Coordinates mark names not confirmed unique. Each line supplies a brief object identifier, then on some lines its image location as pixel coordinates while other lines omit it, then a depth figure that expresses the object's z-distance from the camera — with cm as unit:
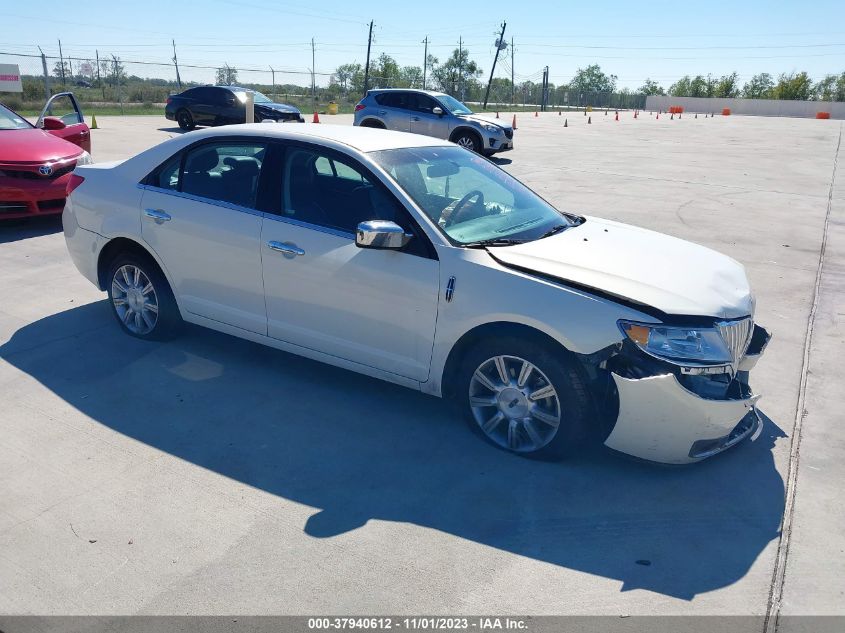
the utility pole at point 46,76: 2805
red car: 817
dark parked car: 2166
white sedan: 355
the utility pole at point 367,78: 5050
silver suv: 1766
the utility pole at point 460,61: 9493
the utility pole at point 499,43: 6800
